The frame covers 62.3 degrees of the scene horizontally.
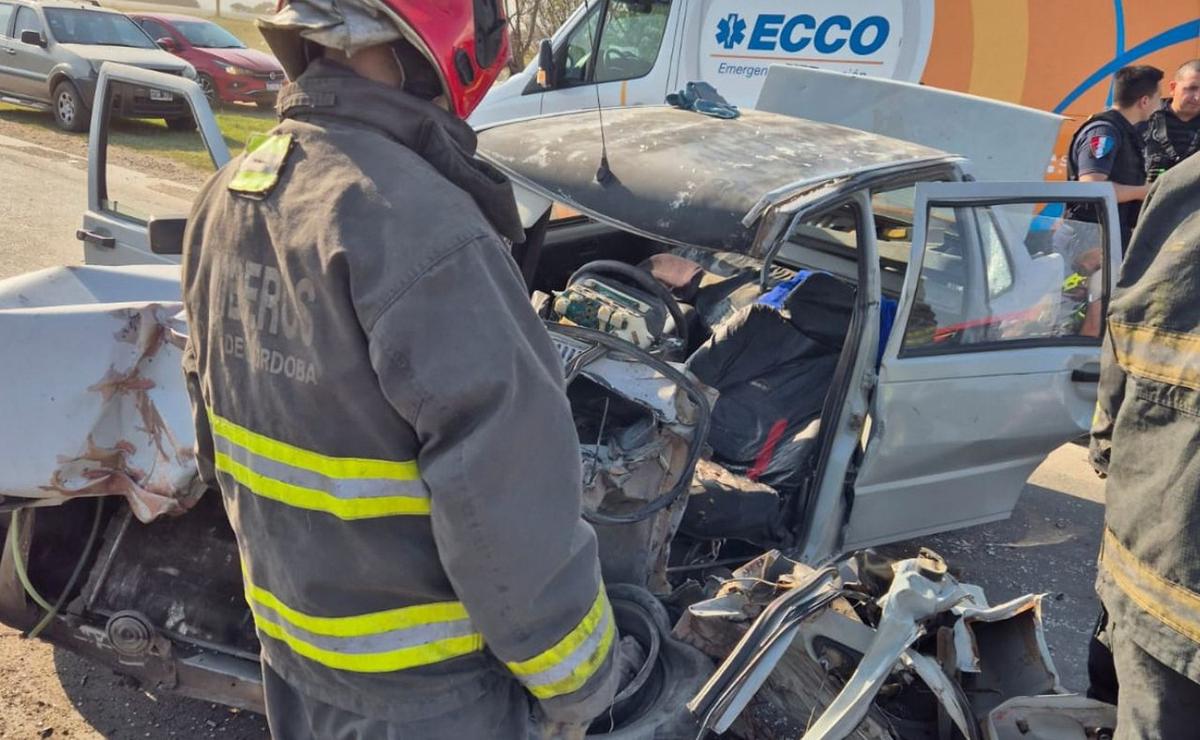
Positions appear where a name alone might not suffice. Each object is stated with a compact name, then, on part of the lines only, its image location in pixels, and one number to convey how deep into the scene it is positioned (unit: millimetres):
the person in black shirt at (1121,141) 5836
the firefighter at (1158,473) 1810
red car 15367
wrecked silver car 2420
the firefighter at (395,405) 1281
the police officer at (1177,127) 6027
